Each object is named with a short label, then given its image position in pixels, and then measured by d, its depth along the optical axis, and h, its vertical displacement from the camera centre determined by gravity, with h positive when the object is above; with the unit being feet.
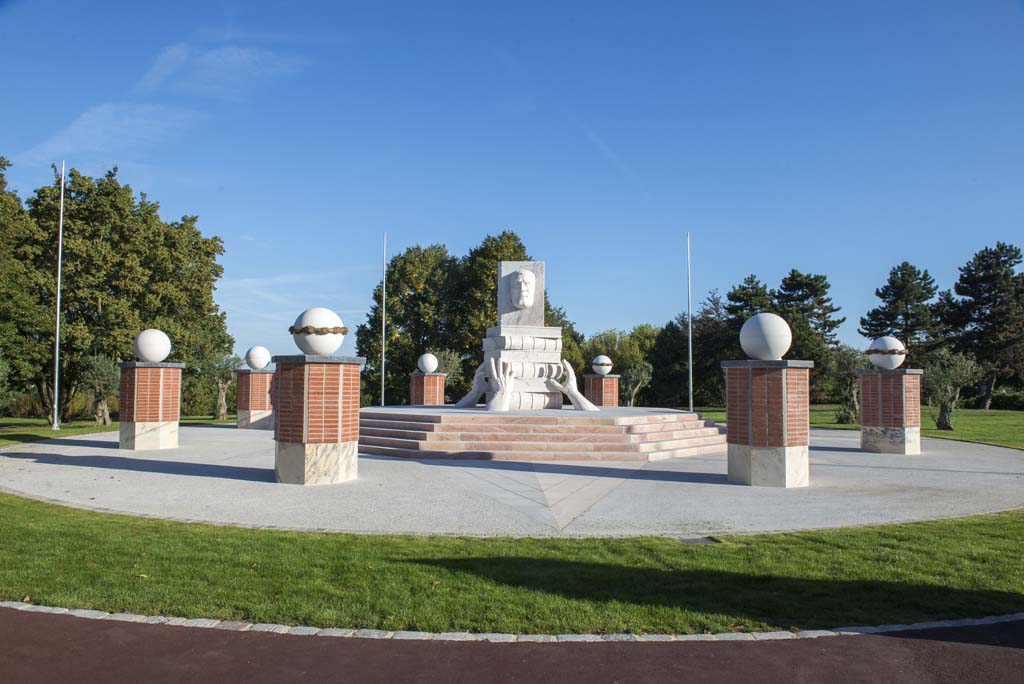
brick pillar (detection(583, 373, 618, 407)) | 87.61 -2.19
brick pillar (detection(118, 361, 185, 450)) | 51.96 -2.71
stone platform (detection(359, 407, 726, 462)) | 45.44 -4.42
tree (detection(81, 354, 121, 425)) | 86.33 -0.54
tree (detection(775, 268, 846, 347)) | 163.43 +17.42
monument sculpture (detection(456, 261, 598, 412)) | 62.13 +1.66
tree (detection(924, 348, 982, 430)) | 75.00 -0.66
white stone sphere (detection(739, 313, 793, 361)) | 35.58 +1.81
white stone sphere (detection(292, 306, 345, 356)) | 35.32 +1.76
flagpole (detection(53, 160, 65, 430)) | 74.69 +2.07
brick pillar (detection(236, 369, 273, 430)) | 75.46 -3.03
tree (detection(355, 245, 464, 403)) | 139.13 +10.74
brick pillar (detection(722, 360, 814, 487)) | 35.37 -2.54
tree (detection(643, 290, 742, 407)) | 149.28 +3.55
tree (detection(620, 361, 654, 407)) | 122.21 -1.09
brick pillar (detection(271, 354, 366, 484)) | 35.14 -2.44
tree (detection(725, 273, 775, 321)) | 150.61 +16.06
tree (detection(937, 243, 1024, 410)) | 151.53 +13.98
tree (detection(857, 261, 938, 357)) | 165.17 +15.26
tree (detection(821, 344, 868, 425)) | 90.27 -0.71
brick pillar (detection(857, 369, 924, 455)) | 52.90 -2.95
